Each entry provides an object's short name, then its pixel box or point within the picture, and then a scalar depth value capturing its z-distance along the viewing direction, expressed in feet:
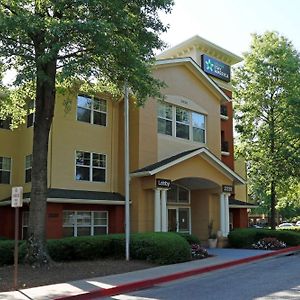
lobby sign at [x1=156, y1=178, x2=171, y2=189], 54.92
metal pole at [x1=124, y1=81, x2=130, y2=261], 42.37
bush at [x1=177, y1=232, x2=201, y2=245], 53.14
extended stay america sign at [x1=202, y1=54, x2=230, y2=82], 79.99
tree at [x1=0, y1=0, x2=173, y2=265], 32.61
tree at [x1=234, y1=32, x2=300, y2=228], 76.39
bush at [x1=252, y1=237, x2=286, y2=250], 59.65
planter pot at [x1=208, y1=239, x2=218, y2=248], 62.59
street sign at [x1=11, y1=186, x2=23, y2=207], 28.37
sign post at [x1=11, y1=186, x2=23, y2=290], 28.37
